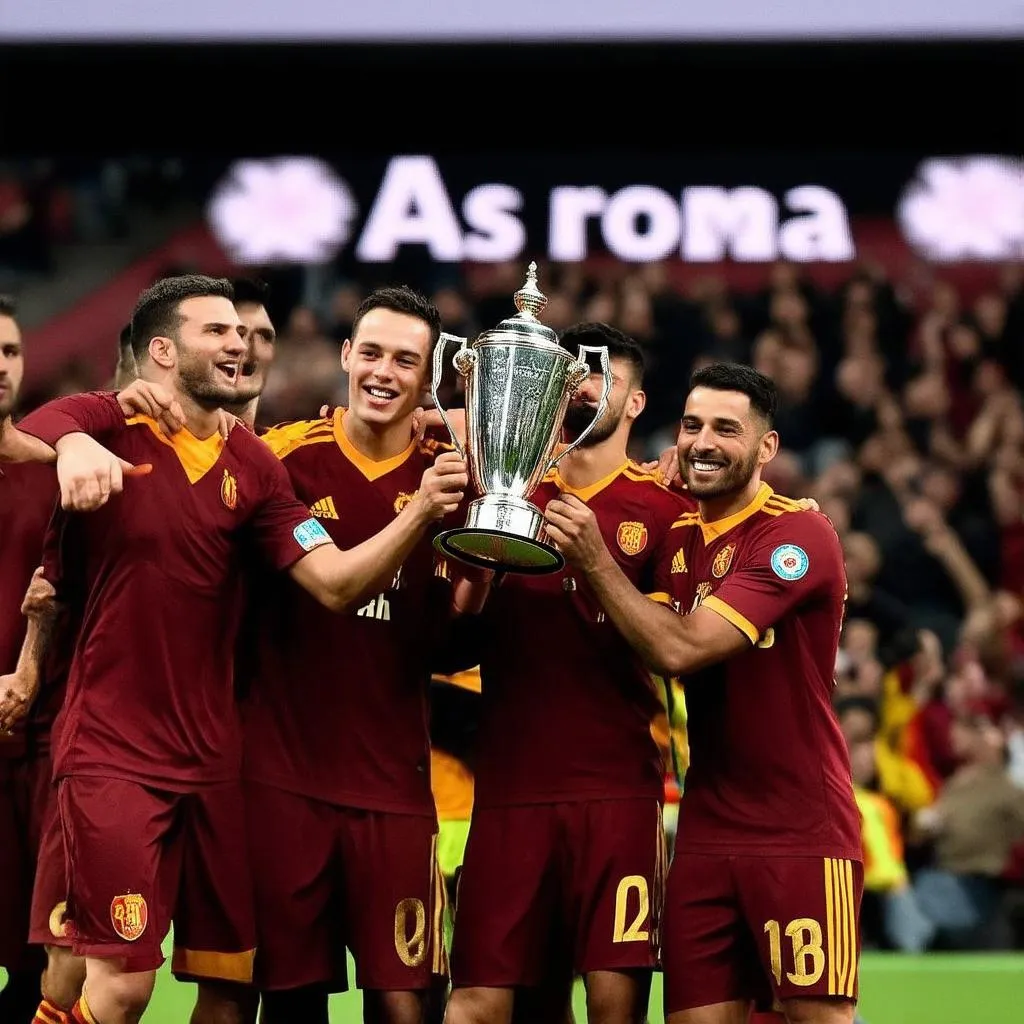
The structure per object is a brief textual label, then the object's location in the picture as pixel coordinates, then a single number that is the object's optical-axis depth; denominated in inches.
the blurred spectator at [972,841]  665.0
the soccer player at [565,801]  368.5
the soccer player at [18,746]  394.0
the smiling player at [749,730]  354.3
